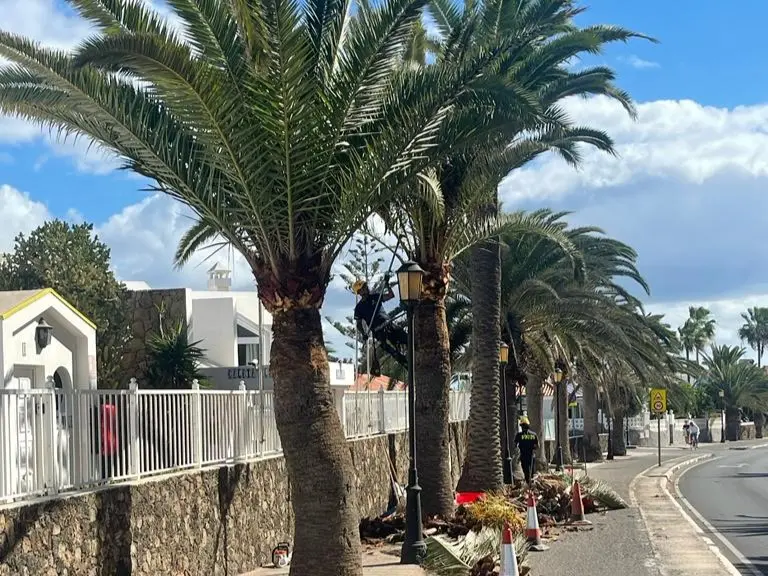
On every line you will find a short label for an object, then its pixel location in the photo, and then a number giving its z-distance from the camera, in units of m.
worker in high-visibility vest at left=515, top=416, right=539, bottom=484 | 23.66
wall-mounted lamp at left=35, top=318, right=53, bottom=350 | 22.16
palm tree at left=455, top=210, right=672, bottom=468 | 26.45
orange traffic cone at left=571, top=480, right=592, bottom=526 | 18.51
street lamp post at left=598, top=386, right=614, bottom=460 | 49.69
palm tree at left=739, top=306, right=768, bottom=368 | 157.50
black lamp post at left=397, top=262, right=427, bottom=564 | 13.39
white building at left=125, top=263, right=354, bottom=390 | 32.78
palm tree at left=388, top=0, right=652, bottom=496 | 15.38
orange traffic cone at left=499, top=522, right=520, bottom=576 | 9.81
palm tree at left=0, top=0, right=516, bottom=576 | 9.59
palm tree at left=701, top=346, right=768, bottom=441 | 82.25
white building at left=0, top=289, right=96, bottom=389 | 21.09
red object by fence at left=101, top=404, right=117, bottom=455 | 9.86
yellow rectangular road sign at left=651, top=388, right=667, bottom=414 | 39.59
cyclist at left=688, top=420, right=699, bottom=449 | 63.71
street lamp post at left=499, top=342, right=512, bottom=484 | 25.36
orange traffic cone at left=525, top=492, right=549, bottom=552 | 15.05
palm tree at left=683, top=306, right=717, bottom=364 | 127.38
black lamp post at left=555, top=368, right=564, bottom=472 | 33.51
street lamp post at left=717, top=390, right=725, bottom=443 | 82.69
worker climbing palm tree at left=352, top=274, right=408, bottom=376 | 19.00
